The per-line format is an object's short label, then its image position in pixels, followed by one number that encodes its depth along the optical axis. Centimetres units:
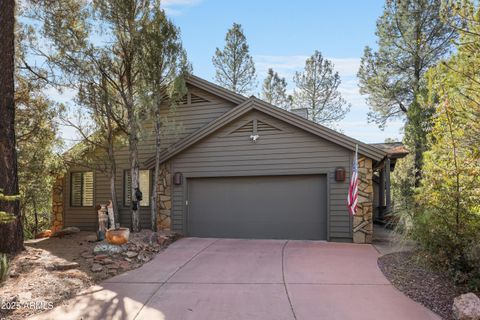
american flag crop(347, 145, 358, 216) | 791
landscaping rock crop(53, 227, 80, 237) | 1008
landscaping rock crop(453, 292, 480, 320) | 413
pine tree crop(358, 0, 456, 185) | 1379
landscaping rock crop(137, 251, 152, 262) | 739
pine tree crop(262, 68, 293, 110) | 2272
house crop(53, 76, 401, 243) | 898
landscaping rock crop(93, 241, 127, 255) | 746
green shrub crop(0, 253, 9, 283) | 543
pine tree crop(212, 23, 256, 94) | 2064
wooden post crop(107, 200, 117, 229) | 943
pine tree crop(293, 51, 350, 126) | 2139
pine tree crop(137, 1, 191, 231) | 929
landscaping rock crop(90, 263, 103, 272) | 651
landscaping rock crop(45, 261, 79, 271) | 633
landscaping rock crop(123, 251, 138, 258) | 741
